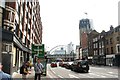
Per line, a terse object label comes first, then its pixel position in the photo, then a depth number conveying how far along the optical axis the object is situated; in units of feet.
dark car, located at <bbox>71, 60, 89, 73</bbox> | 58.10
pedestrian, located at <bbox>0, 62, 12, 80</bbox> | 8.82
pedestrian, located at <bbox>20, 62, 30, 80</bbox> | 24.80
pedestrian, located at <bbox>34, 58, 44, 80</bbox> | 25.67
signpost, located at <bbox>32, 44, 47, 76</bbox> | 42.38
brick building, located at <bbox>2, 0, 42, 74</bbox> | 38.85
